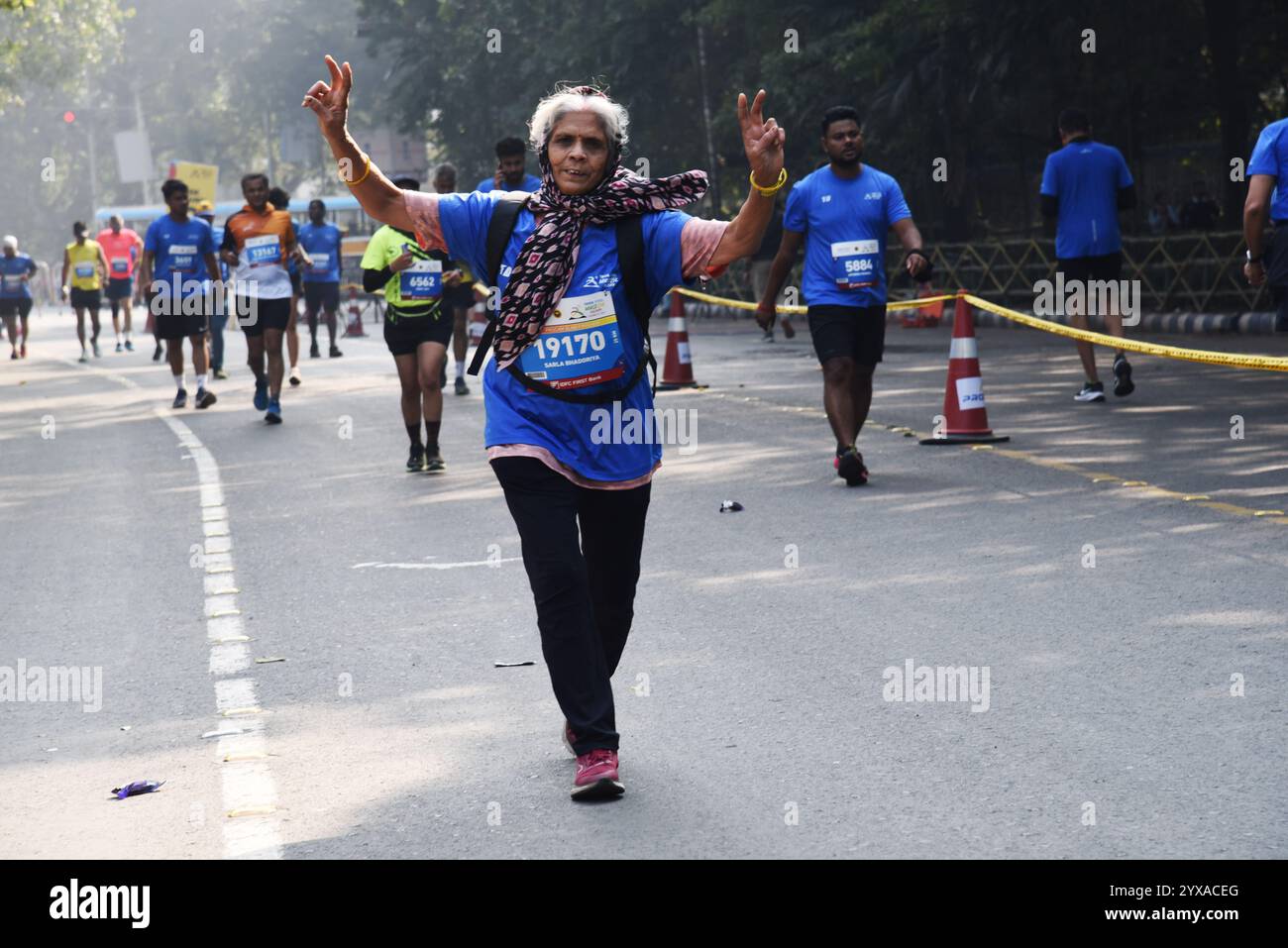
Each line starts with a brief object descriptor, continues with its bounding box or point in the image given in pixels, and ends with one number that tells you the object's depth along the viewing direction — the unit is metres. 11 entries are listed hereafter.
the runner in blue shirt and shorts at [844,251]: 10.65
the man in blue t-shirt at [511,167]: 13.84
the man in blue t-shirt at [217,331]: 20.49
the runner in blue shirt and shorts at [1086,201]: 14.38
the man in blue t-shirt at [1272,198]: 9.50
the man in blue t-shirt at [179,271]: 17.86
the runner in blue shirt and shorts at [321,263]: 25.34
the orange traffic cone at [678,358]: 18.19
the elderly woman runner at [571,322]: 5.14
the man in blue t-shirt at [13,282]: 30.97
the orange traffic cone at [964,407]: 12.43
